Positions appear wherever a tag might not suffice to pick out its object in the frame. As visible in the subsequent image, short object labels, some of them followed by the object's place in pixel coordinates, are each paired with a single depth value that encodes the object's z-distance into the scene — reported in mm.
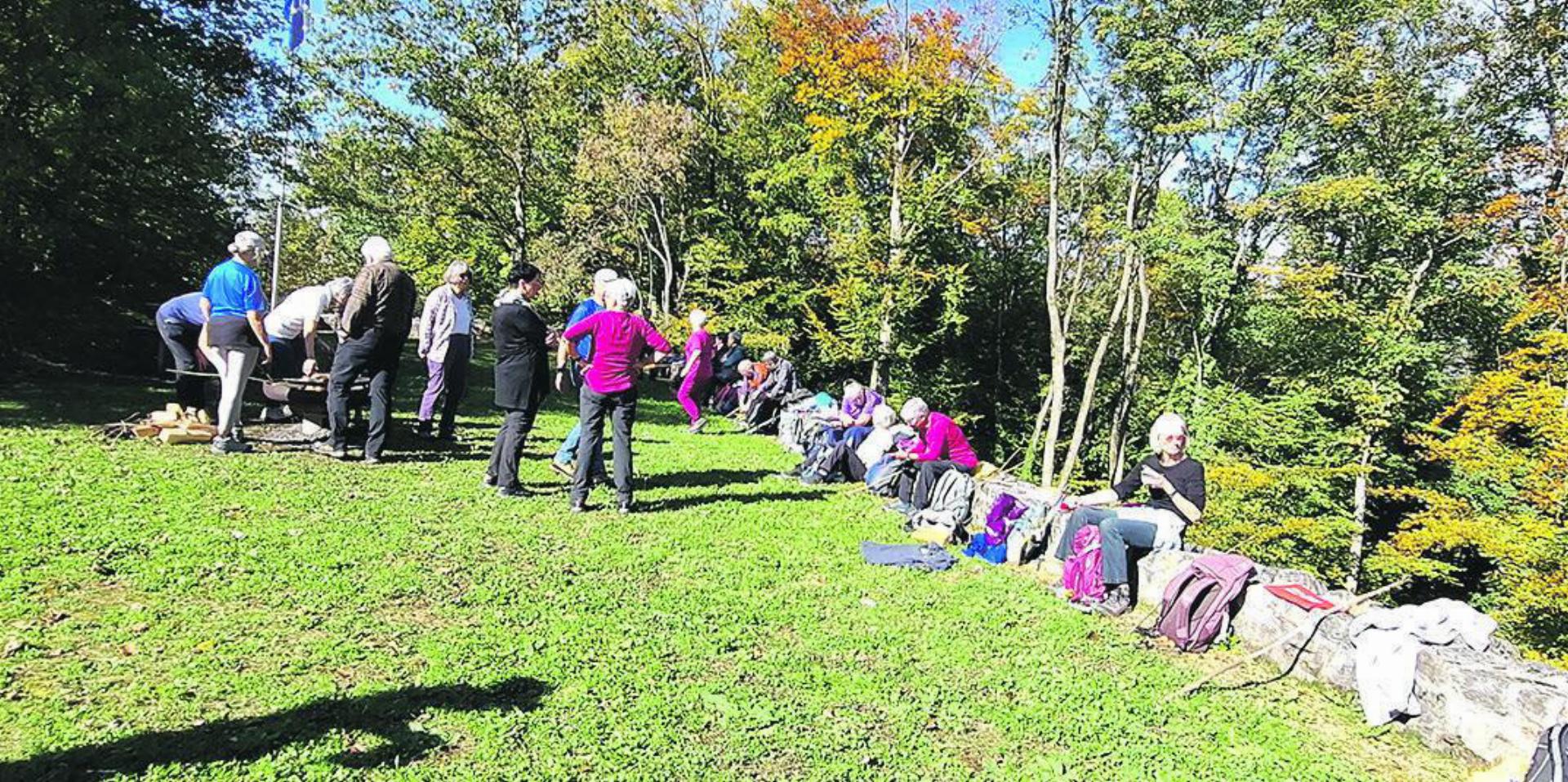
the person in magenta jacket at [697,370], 10834
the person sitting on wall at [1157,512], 5172
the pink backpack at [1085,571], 5273
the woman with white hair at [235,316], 6141
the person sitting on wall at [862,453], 8383
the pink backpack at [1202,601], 4590
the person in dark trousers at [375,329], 6238
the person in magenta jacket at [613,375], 5871
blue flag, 12570
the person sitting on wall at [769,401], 11703
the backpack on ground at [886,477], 7855
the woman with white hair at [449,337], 7656
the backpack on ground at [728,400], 13016
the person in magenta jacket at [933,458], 7164
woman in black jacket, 6031
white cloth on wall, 3727
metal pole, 13562
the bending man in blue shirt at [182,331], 6973
